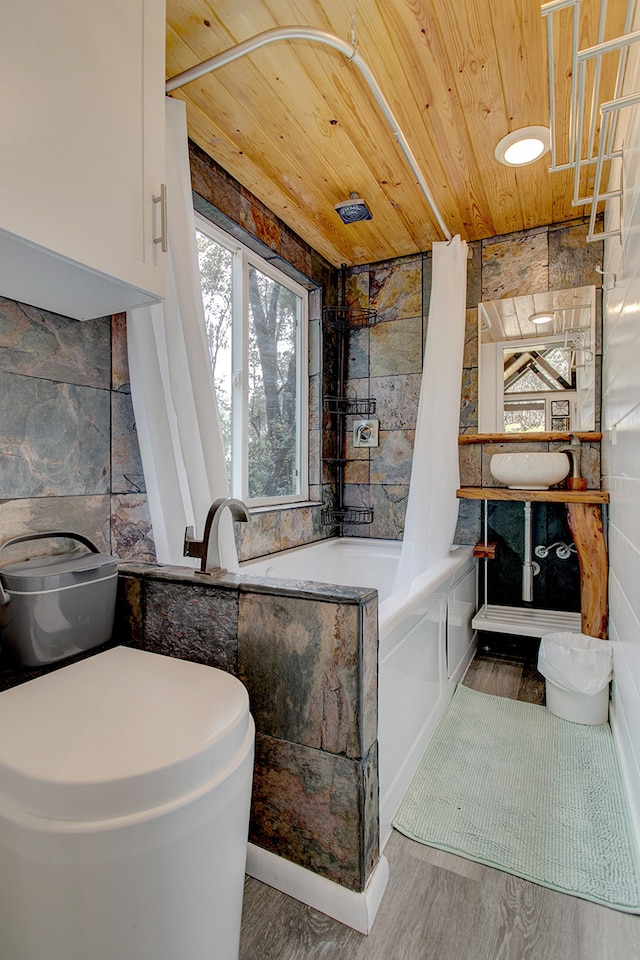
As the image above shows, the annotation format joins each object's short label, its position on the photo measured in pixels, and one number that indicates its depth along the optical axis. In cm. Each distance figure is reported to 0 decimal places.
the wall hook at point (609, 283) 197
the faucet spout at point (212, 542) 130
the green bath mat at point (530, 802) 127
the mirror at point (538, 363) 265
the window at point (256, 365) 233
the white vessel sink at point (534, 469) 245
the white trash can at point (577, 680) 192
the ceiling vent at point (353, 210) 243
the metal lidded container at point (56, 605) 114
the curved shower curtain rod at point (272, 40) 145
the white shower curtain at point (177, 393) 151
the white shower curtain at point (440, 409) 241
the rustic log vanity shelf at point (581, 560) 220
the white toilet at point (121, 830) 70
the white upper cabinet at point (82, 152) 90
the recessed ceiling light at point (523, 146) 196
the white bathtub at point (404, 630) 140
